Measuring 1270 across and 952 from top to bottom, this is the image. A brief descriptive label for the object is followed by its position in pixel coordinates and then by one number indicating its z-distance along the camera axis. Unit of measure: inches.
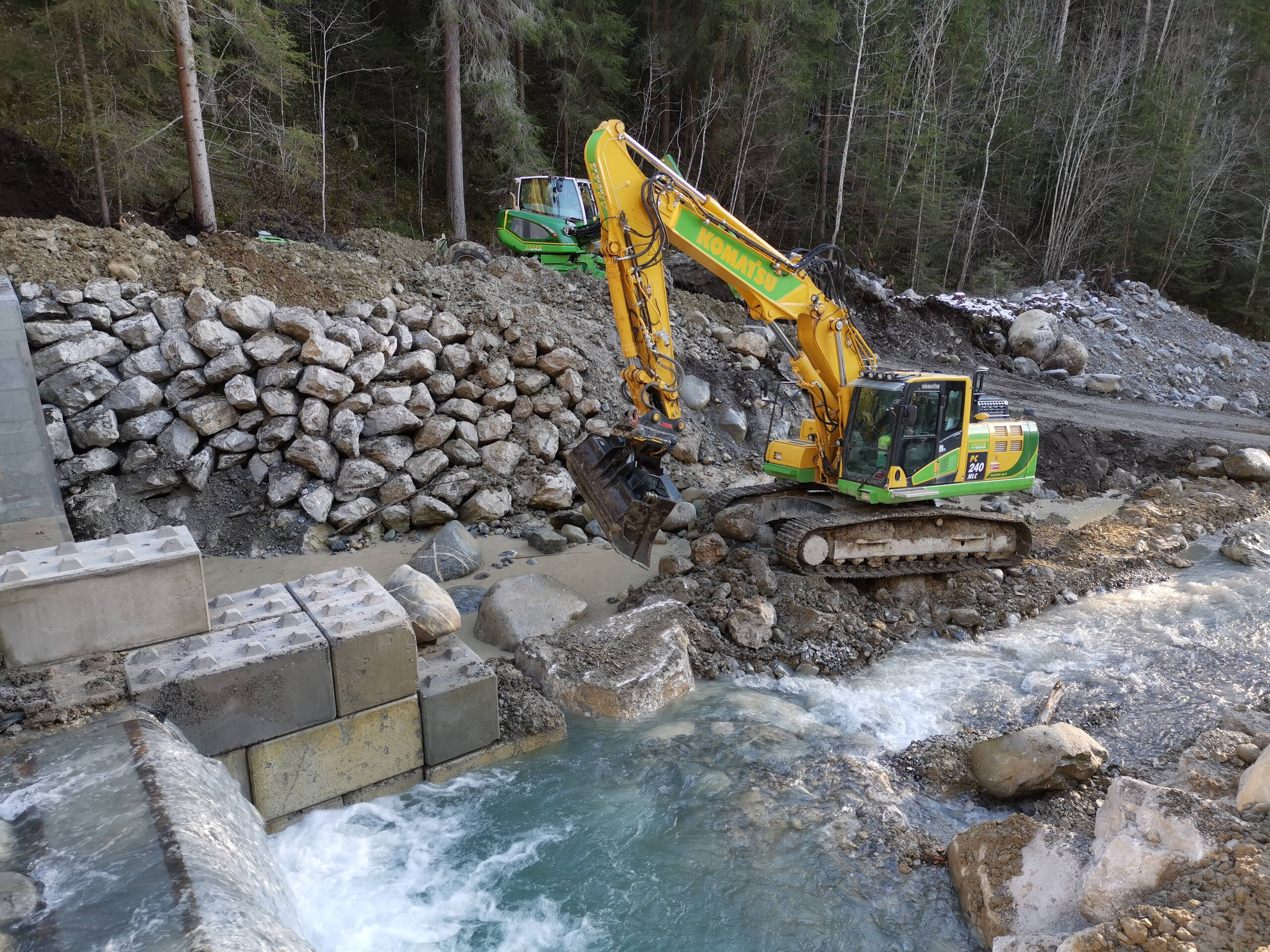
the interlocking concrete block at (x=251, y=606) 182.4
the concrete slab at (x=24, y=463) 294.5
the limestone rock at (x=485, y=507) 358.3
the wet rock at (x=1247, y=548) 349.4
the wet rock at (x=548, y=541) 334.3
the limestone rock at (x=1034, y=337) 638.5
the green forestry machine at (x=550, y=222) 533.6
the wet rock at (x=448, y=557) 309.6
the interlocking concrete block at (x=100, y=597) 155.8
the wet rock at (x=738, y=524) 323.3
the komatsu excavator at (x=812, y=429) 274.1
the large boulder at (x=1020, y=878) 147.9
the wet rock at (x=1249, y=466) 444.8
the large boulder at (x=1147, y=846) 137.0
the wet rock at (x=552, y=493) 367.9
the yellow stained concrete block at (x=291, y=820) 174.7
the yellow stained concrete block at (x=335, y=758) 171.9
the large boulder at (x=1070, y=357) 624.4
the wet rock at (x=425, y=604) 215.0
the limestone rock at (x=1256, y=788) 148.5
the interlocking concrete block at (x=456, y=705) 191.5
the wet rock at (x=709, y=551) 302.4
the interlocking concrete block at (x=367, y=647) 176.2
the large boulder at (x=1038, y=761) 184.2
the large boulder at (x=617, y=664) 225.1
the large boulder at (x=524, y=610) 261.4
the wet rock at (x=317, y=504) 337.4
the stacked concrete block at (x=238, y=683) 159.2
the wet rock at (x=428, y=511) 351.3
